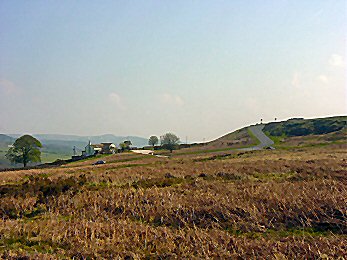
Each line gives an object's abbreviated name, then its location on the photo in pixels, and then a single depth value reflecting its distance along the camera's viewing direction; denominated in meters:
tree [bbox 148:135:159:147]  165.00
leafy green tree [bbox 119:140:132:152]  140.55
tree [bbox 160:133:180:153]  119.44
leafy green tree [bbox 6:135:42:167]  95.56
